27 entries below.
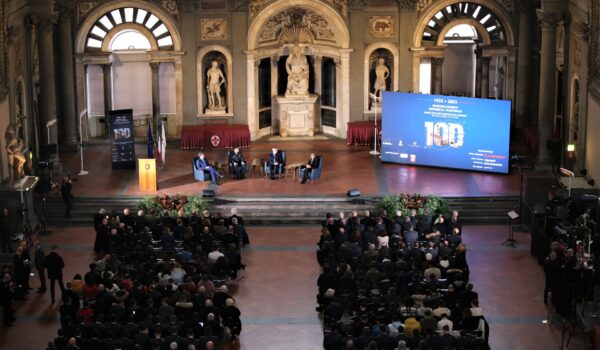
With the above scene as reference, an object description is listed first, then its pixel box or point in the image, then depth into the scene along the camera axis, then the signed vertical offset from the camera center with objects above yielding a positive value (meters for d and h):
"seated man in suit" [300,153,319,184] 40.47 -3.57
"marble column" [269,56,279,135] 49.22 -1.10
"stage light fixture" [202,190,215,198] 38.41 -4.28
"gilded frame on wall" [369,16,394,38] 47.34 +1.33
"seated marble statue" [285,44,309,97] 48.56 -0.52
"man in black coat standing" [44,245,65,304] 30.02 -5.15
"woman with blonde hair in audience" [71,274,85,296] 27.95 -5.24
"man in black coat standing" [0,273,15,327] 28.25 -5.59
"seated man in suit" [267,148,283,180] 41.16 -3.51
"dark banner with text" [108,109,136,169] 41.50 -2.72
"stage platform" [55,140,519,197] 39.41 -4.12
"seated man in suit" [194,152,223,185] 40.22 -3.56
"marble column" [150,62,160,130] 47.94 -1.39
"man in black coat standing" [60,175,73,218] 37.28 -4.09
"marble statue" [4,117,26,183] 36.41 -2.74
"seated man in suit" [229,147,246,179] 41.19 -3.60
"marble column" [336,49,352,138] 47.75 -1.47
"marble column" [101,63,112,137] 48.19 -0.96
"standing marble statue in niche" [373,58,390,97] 48.00 -0.63
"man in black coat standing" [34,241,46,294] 30.60 -5.22
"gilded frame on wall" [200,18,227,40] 47.22 +1.32
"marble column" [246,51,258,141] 47.69 -1.42
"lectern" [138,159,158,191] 39.19 -3.70
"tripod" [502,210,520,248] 34.94 -5.39
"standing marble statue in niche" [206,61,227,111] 47.66 -0.99
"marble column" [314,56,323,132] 49.34 -0.62
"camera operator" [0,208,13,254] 33.41 -4.74
